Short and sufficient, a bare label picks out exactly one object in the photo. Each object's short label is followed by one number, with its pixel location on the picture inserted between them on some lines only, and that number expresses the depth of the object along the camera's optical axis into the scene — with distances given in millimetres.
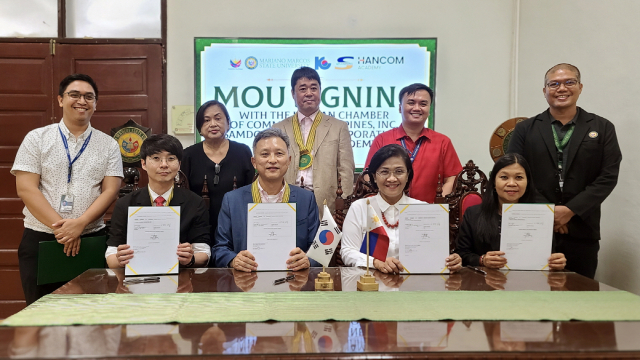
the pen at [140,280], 1855
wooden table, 1191
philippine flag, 1965
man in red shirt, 3205
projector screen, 4367
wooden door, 4289
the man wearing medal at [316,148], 3258
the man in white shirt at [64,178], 2518
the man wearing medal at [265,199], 2262
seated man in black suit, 2178
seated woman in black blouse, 2316
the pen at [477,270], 2094
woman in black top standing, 2992
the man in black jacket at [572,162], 2701
